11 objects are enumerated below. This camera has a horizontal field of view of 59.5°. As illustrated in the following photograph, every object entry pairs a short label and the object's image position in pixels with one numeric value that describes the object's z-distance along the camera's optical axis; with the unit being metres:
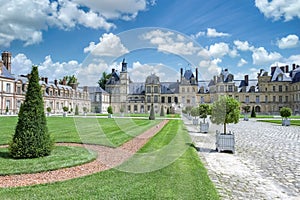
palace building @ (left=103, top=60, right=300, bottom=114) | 65.56
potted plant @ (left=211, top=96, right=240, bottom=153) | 9.77
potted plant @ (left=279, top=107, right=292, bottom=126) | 27.09
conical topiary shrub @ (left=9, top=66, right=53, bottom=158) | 7.34
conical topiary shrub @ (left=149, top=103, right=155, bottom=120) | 30.91
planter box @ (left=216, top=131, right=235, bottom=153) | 9.70
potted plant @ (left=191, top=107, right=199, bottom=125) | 22.48
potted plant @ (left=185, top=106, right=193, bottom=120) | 28.47
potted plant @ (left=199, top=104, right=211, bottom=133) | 21.22
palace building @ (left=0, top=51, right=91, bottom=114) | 45.81
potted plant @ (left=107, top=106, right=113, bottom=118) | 34.87
